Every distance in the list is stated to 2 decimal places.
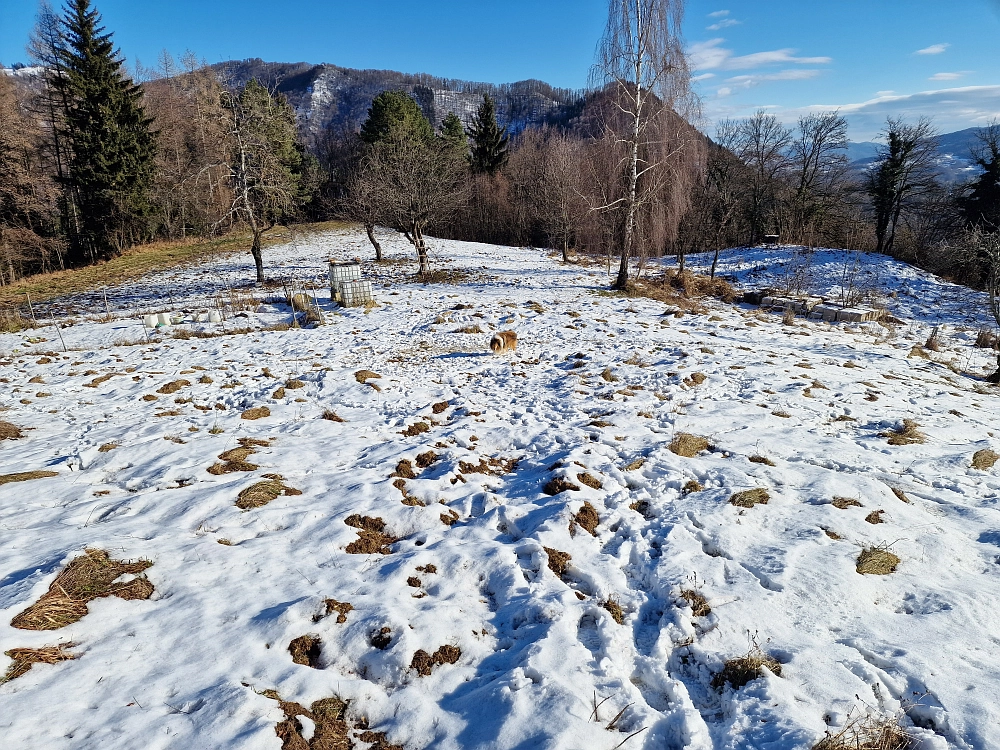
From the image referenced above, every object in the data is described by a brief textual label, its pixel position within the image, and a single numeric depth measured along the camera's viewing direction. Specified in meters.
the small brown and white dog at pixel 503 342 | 10.36
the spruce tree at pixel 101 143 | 26.20
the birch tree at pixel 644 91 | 13.48
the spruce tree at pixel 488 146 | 38.31
